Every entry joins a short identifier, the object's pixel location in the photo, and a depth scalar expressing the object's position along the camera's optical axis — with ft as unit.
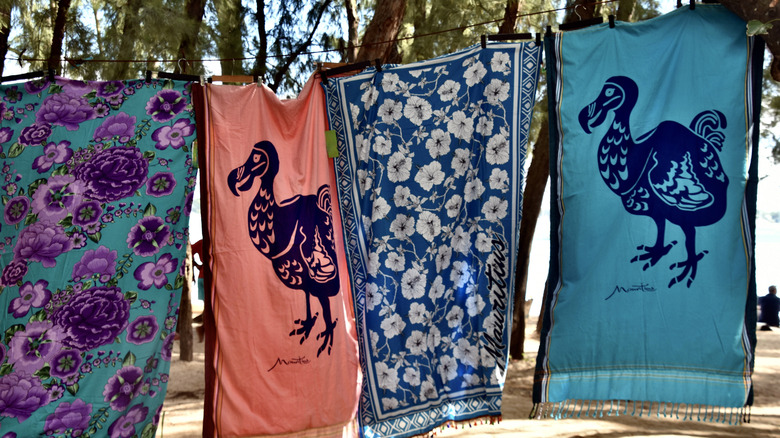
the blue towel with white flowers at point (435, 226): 9.61
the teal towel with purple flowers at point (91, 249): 9.57
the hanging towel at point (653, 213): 8.55
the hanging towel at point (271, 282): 9.96
